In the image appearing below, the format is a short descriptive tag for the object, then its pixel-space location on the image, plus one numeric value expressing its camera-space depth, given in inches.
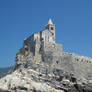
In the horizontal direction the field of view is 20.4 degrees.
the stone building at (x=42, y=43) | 3166.8
